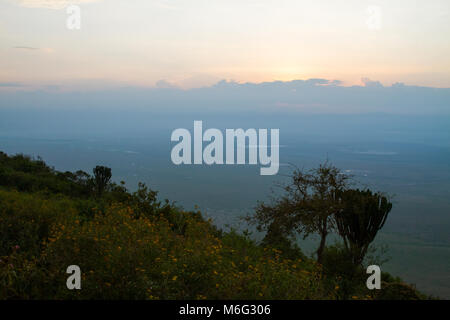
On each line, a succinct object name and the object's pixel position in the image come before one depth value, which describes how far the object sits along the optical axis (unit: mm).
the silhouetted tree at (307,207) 10750
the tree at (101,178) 15309
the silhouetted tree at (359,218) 10734
